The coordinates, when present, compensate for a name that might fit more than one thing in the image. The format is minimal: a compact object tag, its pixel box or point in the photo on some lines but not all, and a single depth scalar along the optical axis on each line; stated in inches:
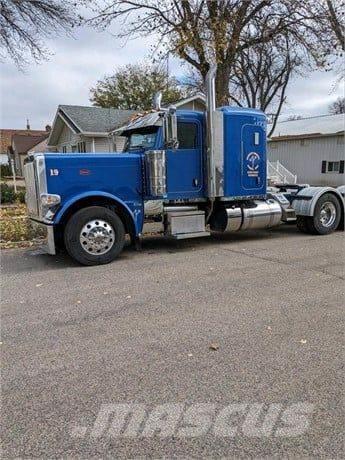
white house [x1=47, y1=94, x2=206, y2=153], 944.3
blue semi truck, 290.4
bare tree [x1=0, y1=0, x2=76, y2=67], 756.6
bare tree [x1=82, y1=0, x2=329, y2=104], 609.6
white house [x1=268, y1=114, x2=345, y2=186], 1023.6
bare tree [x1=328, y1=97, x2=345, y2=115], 2491.4
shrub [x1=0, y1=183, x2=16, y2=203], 789.9
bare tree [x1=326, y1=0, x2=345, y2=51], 672.4
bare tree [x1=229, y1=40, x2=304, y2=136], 1251.2
